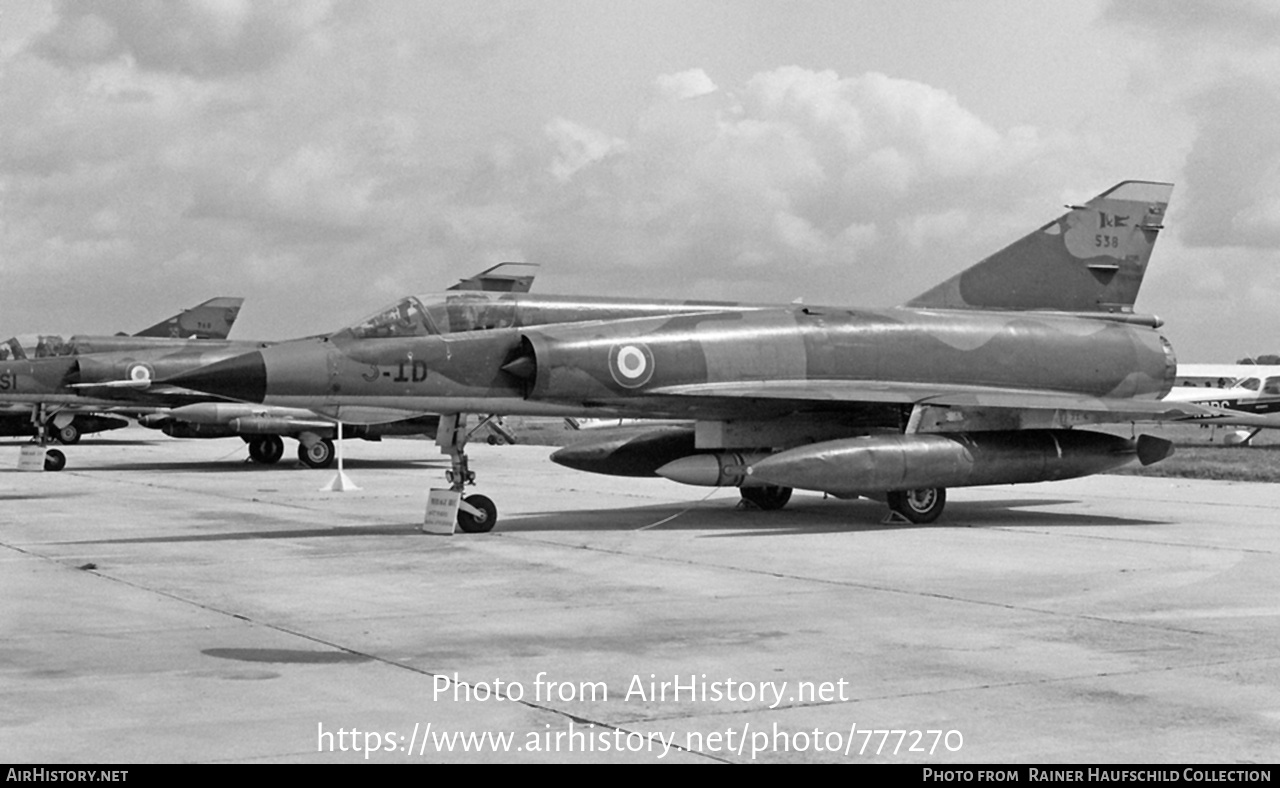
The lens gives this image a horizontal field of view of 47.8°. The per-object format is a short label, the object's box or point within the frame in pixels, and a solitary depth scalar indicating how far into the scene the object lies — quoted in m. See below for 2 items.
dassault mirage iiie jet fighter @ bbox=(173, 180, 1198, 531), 13.18
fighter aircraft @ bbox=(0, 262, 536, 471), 25.84
